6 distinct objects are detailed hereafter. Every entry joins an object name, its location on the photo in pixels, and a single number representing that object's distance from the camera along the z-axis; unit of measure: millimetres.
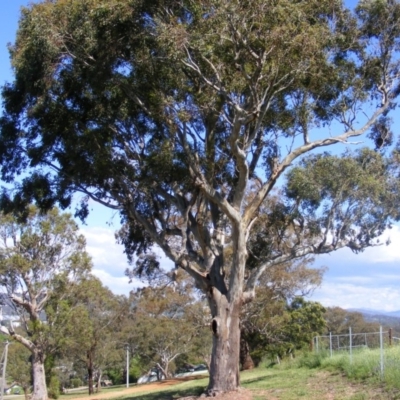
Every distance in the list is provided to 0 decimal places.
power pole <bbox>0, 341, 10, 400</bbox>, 18619
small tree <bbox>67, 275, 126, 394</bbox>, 34062
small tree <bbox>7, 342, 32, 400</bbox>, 46500
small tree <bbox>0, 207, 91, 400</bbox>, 33000
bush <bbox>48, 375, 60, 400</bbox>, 39281
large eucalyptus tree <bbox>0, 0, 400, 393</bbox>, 14180
